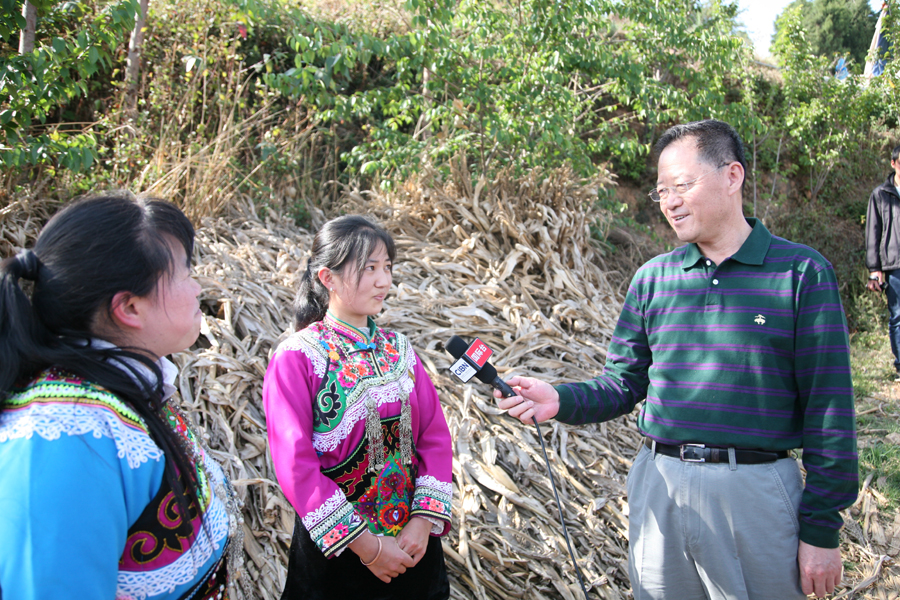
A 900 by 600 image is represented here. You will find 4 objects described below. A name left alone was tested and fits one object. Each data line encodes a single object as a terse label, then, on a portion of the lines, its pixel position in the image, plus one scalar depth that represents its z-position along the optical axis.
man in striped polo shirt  1.88
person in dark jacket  5.43
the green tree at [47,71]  3.21
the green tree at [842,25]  16.78
